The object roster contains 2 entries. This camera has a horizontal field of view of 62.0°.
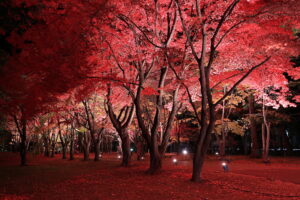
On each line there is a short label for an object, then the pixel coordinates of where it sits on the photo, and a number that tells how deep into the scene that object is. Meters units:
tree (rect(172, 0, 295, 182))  8.61
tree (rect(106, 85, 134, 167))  15.47
